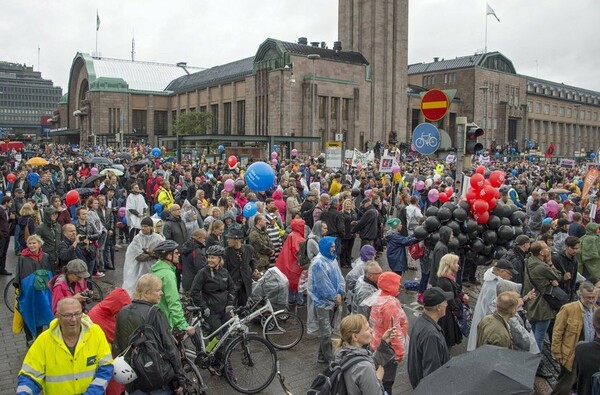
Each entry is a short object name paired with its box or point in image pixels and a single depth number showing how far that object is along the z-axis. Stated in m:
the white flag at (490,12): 59.35
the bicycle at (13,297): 9.18
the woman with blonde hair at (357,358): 3.97
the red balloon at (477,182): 9.63
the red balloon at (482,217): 9.48
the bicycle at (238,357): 6.34
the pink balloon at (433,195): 14.87
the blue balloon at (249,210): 11.20
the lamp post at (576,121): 97.88
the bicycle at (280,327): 7.78
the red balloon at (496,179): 10.36
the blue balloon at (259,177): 13.44
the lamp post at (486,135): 75.12
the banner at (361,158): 24.02
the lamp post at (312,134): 50.05
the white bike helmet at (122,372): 4.42
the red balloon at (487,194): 9.55
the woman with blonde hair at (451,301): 6.29
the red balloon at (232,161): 22.51
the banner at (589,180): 16.14
